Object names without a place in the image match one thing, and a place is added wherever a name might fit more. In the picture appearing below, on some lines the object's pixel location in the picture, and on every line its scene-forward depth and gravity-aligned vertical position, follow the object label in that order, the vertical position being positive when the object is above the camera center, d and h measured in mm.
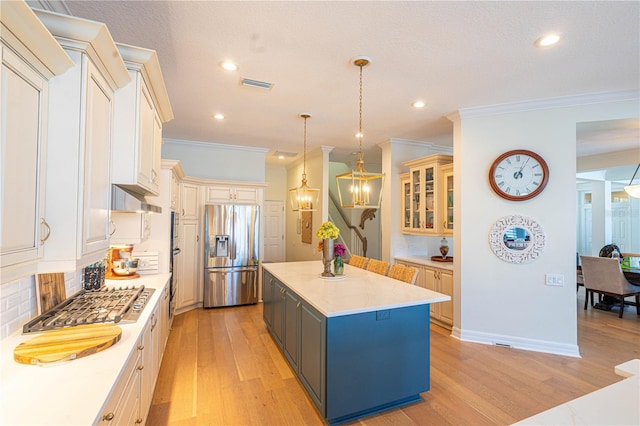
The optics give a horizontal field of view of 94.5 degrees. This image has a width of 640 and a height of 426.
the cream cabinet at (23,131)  961 +307
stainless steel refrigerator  4770 -598
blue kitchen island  2059 -950
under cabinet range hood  1720 +94
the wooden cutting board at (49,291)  1732 -464
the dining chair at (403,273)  2996 -577
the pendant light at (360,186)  2748 +316
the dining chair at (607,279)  4363 -906
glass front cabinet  4277 +355
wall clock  3305 +517
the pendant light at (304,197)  3768 +278
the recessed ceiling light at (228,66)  2534 +1326
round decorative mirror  3318 -216
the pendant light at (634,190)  4159 +442
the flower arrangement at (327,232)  3012 -138
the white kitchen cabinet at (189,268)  4615 -813
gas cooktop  1582 -583
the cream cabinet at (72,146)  1237 +307
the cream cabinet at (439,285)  3902 -923
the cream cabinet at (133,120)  1709 +579
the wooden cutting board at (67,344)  1268 -593
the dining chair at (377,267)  3450 -577
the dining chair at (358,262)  3850 -583
